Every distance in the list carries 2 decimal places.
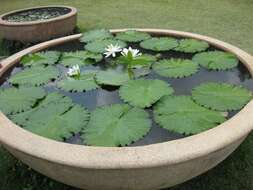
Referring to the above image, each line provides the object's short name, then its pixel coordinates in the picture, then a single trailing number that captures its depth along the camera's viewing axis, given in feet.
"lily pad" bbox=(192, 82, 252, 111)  4.65
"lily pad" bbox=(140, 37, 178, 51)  6.61
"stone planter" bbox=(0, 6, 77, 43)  10.73
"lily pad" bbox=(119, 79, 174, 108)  4.76
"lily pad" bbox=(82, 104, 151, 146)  4.07
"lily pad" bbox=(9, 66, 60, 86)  5.61
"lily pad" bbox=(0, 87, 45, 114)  4.86
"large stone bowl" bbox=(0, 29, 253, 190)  3.61
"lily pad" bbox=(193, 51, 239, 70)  5.79
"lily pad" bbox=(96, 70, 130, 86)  5.35
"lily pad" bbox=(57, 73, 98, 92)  5.26
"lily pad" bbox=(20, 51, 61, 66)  6.28
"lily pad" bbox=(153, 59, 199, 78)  5.57
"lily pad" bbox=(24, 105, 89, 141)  4.25
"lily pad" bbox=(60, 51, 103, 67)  6.18
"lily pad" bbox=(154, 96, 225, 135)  4.23
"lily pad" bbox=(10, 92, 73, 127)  4.58
